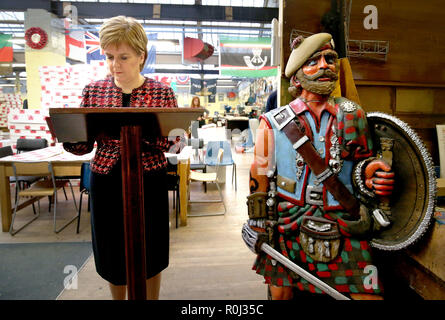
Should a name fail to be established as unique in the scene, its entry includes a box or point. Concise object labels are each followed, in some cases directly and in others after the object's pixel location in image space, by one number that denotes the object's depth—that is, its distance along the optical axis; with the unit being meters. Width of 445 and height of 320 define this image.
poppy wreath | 5.68
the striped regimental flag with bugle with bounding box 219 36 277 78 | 7.07
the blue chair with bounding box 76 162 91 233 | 3.10
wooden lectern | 0.81
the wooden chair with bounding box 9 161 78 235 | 3.21
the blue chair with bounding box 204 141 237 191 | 4.89
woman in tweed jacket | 1.10
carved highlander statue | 1.08
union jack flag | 6.23
